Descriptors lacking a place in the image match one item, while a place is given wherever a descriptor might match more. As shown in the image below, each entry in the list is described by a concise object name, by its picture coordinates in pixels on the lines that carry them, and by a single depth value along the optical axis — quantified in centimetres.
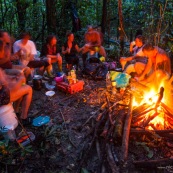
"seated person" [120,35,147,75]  680
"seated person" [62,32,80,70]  781
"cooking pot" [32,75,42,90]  644
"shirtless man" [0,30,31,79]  573
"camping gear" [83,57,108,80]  732
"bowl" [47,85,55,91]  660
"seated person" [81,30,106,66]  794
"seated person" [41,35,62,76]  718
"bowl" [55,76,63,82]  662
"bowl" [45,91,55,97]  625
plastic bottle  630
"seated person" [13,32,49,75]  671
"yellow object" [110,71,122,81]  650
